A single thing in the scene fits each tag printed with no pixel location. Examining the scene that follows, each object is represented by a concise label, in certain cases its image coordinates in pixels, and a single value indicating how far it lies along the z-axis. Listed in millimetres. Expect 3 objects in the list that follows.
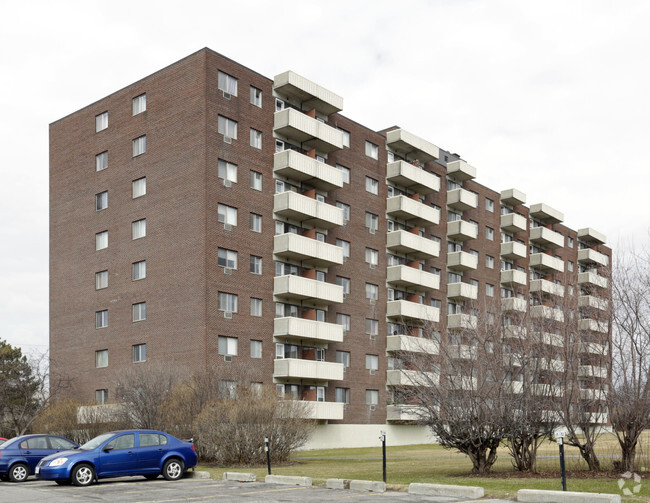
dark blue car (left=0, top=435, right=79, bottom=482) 23281
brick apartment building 41188
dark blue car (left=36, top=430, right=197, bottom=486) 20219
